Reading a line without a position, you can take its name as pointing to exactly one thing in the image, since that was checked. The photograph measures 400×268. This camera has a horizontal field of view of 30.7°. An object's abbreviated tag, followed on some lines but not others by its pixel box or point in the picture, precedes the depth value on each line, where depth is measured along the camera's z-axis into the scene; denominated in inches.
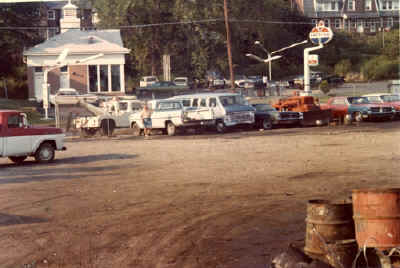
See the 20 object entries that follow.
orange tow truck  1443.2
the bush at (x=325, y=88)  2485.2
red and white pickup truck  871.2
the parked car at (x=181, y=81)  3088.1
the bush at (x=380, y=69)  3103.6
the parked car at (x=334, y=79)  3058.6
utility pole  2121.1
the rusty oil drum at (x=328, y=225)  315.0
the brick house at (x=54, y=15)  3220.0
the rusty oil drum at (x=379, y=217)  295.3
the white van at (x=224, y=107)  1364.4
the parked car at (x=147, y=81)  3002.0
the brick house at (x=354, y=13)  3457.2
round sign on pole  1871.3
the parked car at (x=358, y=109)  1455.5
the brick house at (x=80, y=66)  2369.6
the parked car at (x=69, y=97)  1938.6
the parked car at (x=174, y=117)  1349.7
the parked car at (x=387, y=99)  1496.1
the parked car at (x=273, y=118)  1409.9
